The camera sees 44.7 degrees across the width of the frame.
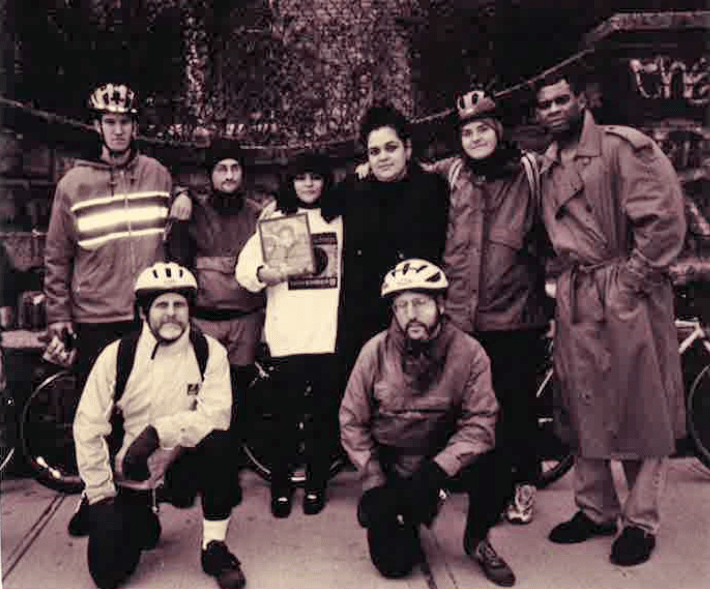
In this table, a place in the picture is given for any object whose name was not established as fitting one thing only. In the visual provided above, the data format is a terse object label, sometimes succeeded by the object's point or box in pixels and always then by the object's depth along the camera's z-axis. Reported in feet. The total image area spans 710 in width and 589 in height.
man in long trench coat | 13.52
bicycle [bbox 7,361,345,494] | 17.31
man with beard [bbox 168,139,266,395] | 15.96
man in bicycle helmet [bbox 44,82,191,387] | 15.40
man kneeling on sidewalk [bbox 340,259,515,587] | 13.17
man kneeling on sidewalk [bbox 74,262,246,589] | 13.25
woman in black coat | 15.05
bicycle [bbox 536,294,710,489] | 17.16
